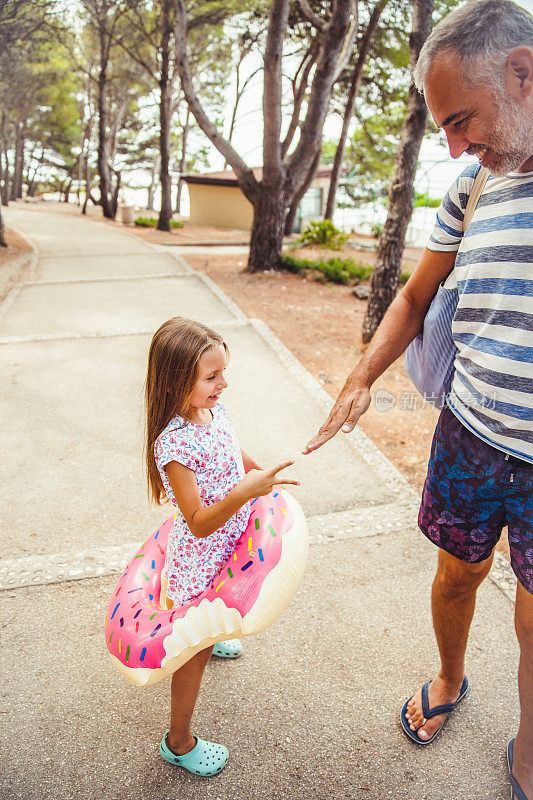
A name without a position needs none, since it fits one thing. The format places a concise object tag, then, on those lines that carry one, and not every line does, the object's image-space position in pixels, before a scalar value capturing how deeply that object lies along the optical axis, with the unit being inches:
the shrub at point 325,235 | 471.2
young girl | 68.1
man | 57.7
